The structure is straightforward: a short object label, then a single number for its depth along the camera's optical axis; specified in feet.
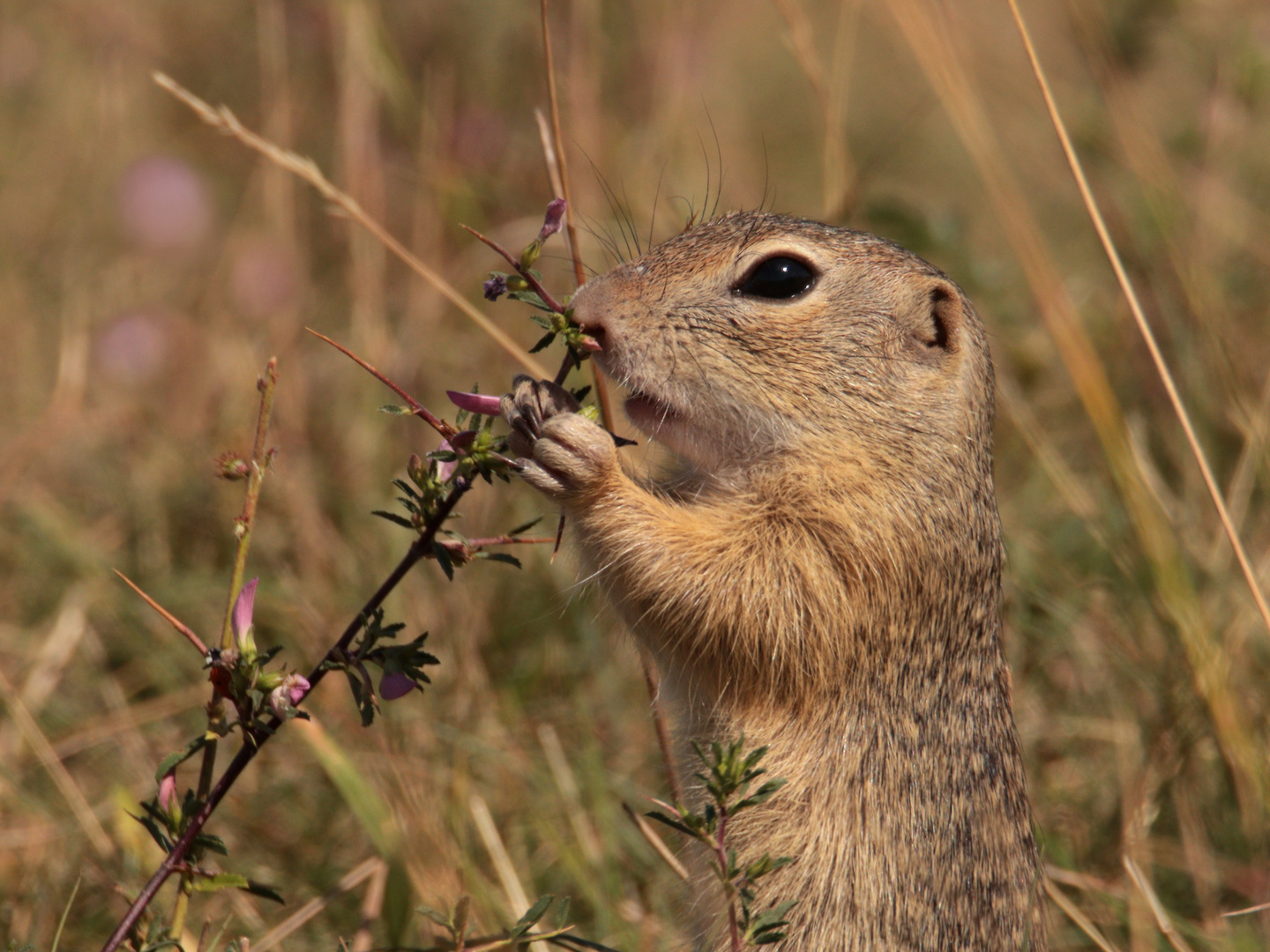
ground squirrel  15.30
